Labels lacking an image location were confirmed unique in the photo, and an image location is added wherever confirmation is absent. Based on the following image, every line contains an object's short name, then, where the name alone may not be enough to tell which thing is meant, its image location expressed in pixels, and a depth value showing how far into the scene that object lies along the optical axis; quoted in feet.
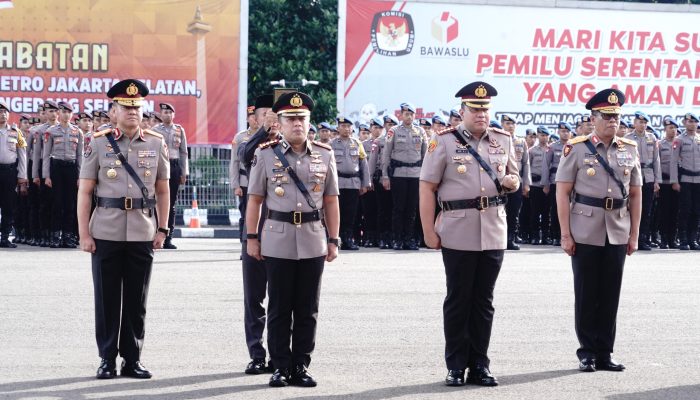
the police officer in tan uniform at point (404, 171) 62.90
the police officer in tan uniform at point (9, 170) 59.36
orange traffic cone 77.25
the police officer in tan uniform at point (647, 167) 65.00
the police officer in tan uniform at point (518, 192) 65.46
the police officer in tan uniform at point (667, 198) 67.62
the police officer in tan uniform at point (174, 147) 59.62
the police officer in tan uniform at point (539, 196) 70.54
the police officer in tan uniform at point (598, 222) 29.35
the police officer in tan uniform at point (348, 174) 63.16
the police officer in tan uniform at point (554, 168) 68.85
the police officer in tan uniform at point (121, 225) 27.50
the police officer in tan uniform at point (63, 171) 59.16
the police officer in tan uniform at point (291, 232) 26.94
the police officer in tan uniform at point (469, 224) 27.40
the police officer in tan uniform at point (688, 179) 66.08
